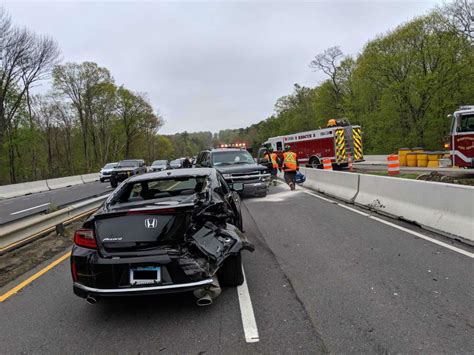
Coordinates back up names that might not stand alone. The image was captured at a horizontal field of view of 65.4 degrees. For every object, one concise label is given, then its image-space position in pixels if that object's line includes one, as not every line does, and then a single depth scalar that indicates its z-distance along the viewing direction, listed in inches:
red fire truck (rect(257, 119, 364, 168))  1007.6
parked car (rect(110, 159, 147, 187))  790.5
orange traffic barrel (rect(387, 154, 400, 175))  716.0
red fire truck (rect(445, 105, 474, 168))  554.3
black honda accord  142.3
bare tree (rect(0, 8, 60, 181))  1230.9
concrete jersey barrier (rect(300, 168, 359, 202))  457.3
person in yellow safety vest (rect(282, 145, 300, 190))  590.2
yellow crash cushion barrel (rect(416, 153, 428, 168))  988.2
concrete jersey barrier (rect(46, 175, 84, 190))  1122.8
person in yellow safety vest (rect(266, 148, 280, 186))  795.2
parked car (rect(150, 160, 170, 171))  1360.1
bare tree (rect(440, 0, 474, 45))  1315.2
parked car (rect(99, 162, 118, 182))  1170.5
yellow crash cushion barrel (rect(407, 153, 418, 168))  1026.5
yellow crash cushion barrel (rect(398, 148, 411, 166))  1061.3
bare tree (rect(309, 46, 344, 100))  2168.3
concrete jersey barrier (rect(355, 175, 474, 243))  248.1
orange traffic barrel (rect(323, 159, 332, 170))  886.0
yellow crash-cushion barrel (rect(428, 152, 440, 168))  948.6
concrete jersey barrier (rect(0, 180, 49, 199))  901.1
